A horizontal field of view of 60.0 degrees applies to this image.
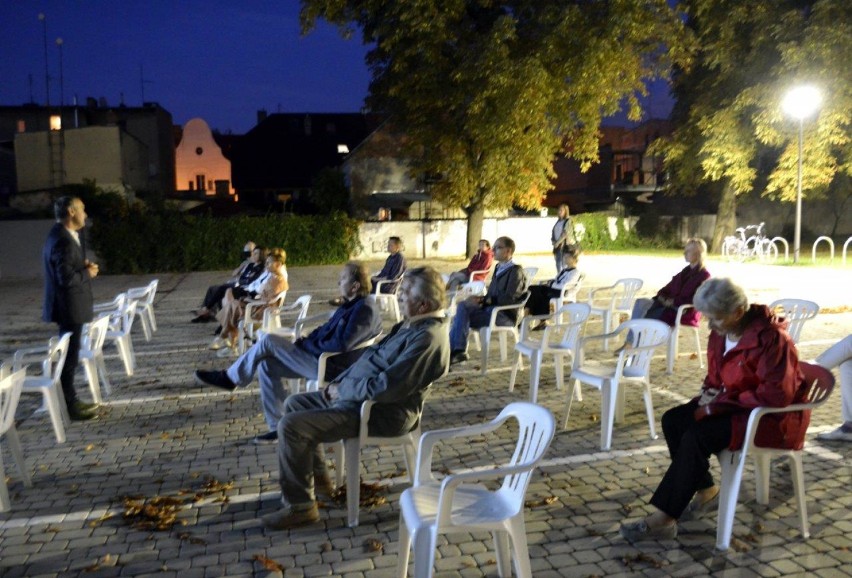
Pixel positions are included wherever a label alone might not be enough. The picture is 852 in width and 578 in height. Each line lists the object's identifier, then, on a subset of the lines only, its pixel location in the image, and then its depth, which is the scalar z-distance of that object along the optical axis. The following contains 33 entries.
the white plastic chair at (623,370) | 5.29
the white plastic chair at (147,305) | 10.27
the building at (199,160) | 50.91
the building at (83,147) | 30.89
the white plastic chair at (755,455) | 3.68
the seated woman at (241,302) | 8.17
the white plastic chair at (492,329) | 7.76
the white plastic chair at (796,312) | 6.32
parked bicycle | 21.77
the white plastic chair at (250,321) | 8.22
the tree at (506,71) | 19.81
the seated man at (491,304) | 7.84
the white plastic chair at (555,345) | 6.36
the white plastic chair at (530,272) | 11.21
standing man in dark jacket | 6.05
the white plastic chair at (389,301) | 11.34
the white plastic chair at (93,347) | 6.66
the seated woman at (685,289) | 7.34
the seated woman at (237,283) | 10.25
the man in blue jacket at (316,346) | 5.17
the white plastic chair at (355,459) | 4.05
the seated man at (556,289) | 9.09
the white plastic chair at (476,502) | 3.07
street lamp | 18.73
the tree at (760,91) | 21.61
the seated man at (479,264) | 11.22
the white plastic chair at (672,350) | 7.71
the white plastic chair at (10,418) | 4.43
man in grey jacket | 3.98
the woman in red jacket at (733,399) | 3.67
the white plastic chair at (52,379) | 5.60
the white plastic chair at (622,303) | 9.01
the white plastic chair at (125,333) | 7.99
